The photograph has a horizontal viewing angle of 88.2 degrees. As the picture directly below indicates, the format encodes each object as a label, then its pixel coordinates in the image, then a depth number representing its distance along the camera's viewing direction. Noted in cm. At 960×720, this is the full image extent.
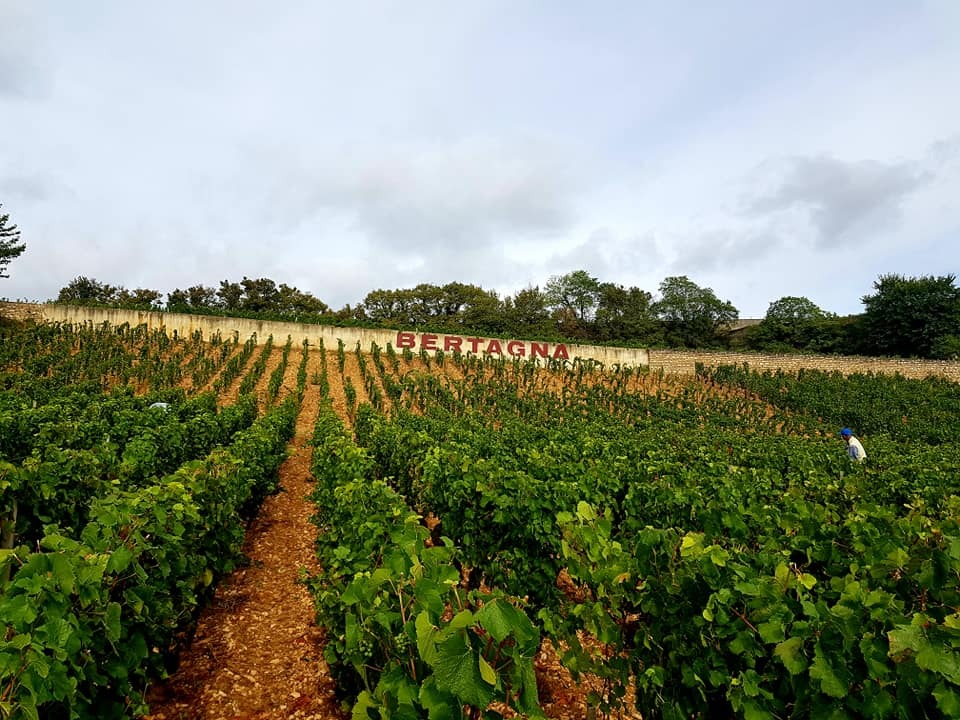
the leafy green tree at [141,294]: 6412
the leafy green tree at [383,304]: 7362
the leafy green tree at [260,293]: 6662
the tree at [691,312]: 6284
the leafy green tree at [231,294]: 6819
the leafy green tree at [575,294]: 7125
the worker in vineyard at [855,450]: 1117
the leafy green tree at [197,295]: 6938
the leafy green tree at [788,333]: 5719
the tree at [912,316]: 4725
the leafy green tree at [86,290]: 7375
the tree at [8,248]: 3108
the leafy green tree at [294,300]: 6734
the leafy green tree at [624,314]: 6072
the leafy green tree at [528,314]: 6009
